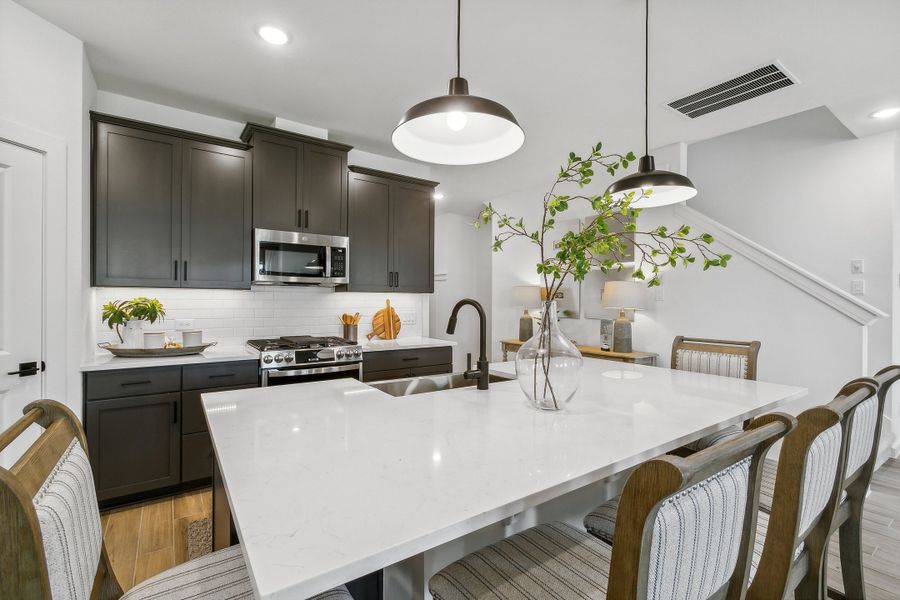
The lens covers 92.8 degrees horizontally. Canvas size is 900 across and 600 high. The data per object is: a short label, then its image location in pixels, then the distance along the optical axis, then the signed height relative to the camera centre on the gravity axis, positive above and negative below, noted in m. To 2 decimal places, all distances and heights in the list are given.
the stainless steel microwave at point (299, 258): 3.21 +0.33
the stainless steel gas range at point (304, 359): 2.90 -0.42
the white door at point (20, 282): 2.06 +0.08
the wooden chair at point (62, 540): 0.54 -0.36
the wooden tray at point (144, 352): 2.64 -0.33
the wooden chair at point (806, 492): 0.92 -0.45
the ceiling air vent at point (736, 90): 2.64 +1.40
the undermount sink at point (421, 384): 1.95 -0.40
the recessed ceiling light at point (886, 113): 3.04 +1.36
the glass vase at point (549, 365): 1.39 -0.21
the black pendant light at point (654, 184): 1.88 +0.53
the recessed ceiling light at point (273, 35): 2.27 +1.43
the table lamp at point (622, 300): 3.92 +0.01
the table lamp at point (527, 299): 5.04 +0.02
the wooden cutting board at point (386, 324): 4.00 -0.22
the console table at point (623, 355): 3.93 -0.51
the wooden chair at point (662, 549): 0.61 -0.40
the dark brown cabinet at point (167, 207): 2.70 +0.63
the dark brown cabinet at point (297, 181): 3.22 +0.94
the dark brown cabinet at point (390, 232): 3.75 +0.63
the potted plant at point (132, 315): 2.66 -0.10
